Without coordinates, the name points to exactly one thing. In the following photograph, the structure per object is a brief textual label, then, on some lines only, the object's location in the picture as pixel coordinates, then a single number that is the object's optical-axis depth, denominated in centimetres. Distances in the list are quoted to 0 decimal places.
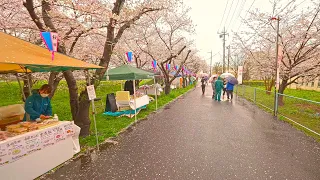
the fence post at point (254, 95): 1387
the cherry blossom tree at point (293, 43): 1053
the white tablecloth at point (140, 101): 899
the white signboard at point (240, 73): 1981
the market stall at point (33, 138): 320
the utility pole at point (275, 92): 873
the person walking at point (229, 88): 1508
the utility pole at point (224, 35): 3499
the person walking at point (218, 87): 1456
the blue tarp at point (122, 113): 924
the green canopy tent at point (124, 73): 825
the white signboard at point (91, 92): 493
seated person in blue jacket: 453
